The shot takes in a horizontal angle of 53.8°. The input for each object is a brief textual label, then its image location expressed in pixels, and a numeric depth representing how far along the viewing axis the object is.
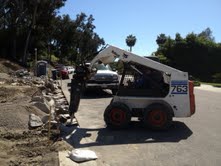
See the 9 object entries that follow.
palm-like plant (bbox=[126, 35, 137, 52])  67.59
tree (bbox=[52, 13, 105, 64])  42.92
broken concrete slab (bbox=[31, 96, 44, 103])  8.04
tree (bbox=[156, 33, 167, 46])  58.08
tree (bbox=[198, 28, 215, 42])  69.77
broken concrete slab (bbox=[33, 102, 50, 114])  7.48
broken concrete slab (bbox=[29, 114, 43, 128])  6.11
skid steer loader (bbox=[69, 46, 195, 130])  6.16
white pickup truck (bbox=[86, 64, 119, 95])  11.89
